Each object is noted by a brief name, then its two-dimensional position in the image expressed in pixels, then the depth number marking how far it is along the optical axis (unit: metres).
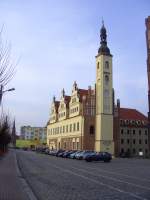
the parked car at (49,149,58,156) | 46.46
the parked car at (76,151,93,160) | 33.29
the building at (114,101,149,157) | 59.29
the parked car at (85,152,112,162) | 29.15
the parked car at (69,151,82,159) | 36.57
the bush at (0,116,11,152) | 29.33
